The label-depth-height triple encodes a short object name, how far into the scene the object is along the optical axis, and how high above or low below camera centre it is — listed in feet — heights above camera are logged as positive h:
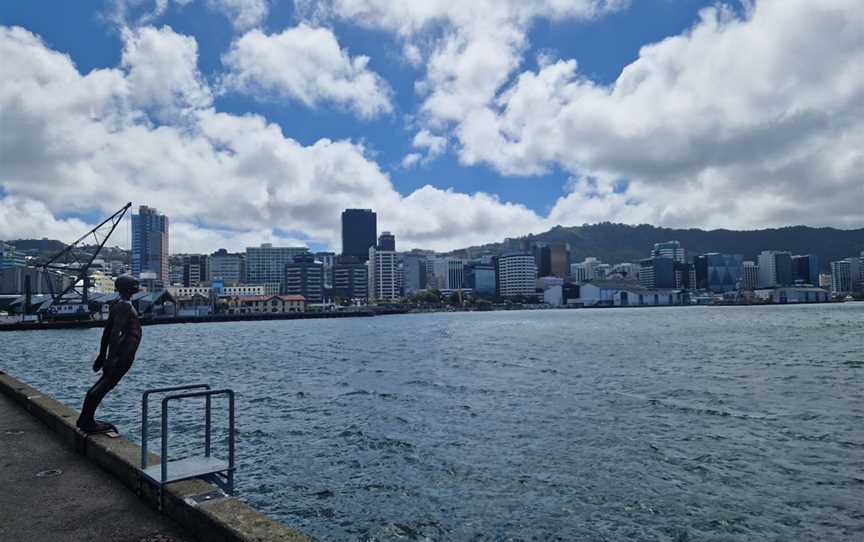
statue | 29.01 -2.51
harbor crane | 408.67 +4.89
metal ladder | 22.31 -7.41
